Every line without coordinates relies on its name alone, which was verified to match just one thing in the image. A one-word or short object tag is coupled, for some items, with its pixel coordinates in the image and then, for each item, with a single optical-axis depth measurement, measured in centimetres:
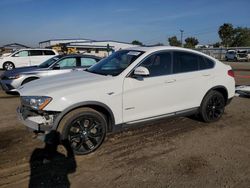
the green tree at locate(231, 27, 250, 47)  5359
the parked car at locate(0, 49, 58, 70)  1387
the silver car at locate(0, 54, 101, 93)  631
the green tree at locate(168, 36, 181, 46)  6484
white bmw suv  289
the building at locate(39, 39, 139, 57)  2788
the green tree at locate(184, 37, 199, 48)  6599
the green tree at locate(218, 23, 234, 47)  5254
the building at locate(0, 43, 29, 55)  4238
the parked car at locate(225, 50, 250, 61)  2810
